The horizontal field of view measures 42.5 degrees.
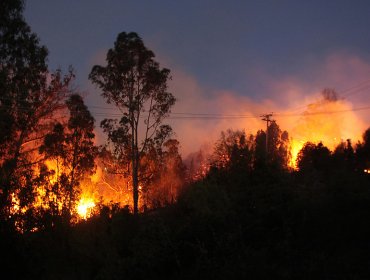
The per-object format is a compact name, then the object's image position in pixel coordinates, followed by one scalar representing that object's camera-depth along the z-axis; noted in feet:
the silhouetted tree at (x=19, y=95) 71.10
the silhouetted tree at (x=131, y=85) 109.09
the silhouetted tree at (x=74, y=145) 97.76
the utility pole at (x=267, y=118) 161.64
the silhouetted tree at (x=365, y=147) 119.04
